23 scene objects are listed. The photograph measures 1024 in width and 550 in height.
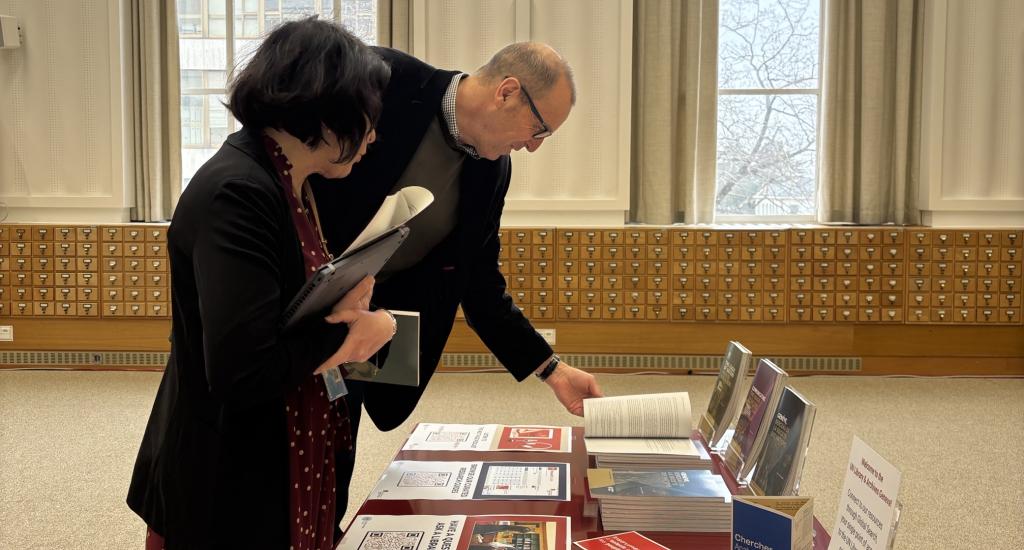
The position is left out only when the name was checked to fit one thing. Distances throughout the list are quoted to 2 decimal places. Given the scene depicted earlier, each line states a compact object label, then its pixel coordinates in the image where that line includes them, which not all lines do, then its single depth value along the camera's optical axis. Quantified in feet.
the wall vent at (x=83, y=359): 21.08
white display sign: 3.68
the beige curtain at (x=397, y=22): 21.44
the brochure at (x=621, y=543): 5.00
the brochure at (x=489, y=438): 7.03
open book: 6.27
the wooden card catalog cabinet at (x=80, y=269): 20.85
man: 7.22
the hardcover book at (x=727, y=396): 6.73
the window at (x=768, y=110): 22.36
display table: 5.11
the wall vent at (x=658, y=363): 20.53
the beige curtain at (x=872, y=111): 21.16
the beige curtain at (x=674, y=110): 21.35
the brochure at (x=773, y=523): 3.98
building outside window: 23.02
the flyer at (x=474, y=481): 5.89
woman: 4.02
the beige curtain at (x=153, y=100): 22.04
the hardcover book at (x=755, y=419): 5.80
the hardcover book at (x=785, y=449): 5.07
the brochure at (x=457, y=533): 5.01
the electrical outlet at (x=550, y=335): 20.68
